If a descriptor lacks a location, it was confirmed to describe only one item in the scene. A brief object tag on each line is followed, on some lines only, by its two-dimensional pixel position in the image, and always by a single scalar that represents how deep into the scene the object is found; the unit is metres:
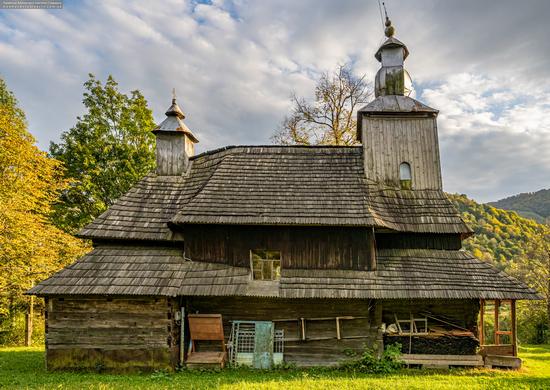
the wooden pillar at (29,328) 17.66
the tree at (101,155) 21.19
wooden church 10.84
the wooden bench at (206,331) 11.17
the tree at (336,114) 22.72
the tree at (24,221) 15.41
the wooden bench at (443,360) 10.66
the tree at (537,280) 22.19
